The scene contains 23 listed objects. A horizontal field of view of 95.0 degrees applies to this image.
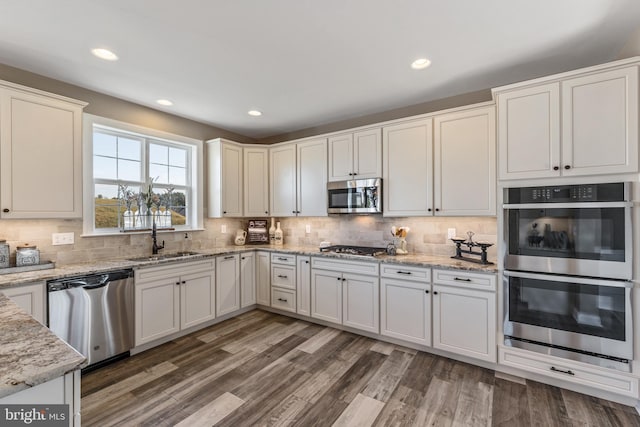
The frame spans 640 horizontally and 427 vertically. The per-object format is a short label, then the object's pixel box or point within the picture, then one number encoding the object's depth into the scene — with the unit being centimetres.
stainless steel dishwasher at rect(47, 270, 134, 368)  237
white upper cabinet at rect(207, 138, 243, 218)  403
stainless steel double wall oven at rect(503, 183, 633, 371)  206
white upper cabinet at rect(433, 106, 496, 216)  277
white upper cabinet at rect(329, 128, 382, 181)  346
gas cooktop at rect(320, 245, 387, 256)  340
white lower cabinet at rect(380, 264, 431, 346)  286
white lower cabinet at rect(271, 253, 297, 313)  383
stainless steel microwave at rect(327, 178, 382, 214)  342
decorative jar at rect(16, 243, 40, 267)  251
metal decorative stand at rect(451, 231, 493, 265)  272
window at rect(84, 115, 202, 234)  314
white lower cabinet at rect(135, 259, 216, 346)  291
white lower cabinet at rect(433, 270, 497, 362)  254
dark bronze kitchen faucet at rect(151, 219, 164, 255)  342
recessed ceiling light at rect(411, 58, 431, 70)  248
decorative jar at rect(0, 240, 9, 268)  242
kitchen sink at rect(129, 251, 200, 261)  320
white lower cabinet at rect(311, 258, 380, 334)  318
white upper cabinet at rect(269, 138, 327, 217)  394
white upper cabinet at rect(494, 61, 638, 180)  205
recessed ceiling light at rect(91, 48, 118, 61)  229
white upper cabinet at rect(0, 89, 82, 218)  233
